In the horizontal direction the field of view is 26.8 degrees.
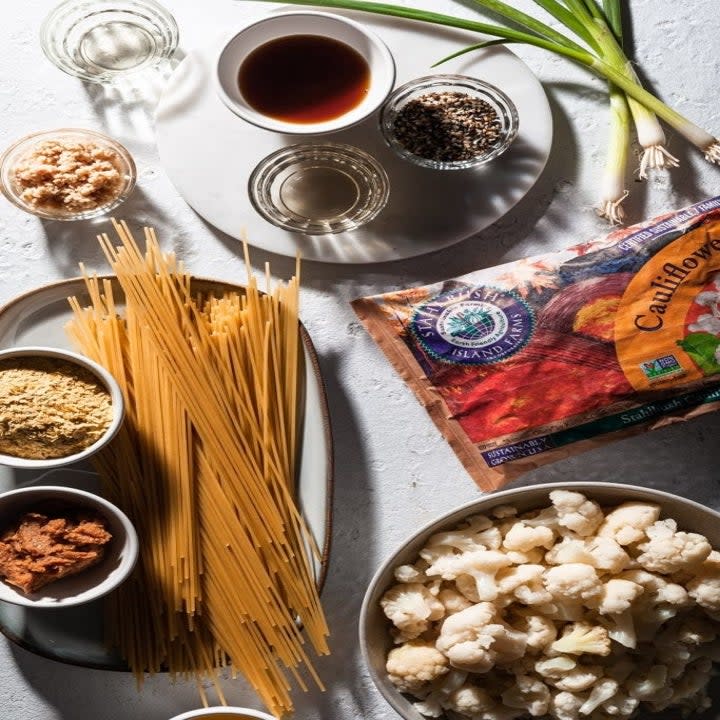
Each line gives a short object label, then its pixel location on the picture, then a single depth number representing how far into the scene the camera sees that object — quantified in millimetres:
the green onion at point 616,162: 799
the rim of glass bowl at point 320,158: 791
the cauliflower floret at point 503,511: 756
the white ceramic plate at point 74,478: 758
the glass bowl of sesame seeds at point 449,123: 793
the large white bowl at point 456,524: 743
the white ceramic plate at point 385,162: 794
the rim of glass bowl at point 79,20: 809
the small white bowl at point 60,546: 719
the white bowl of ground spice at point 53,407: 724
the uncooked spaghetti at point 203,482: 749
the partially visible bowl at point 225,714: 744
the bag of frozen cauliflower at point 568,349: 779
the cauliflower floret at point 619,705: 746
